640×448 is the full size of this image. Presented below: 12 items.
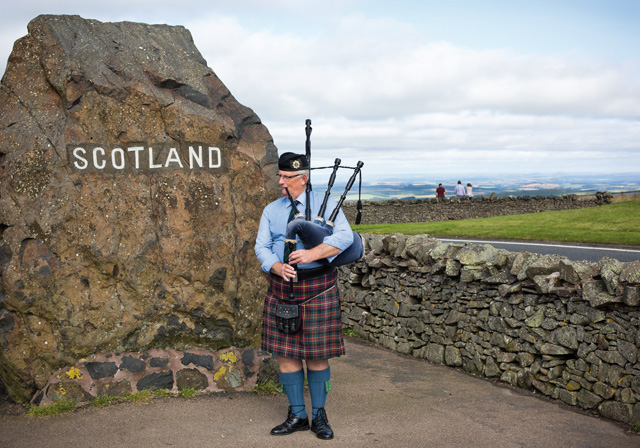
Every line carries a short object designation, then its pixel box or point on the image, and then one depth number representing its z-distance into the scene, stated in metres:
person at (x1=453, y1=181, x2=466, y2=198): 35.00
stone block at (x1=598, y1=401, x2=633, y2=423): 6.10
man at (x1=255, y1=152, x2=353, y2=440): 5.20
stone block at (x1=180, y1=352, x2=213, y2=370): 6.35
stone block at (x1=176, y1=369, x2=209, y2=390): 6.29
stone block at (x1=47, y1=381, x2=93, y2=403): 5.86
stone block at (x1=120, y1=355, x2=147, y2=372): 6.12
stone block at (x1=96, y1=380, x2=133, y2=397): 6.01
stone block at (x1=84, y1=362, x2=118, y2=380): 6.02
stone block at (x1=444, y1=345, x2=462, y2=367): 8.28
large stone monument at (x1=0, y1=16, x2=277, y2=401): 5.81
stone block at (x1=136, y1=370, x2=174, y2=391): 6.16
